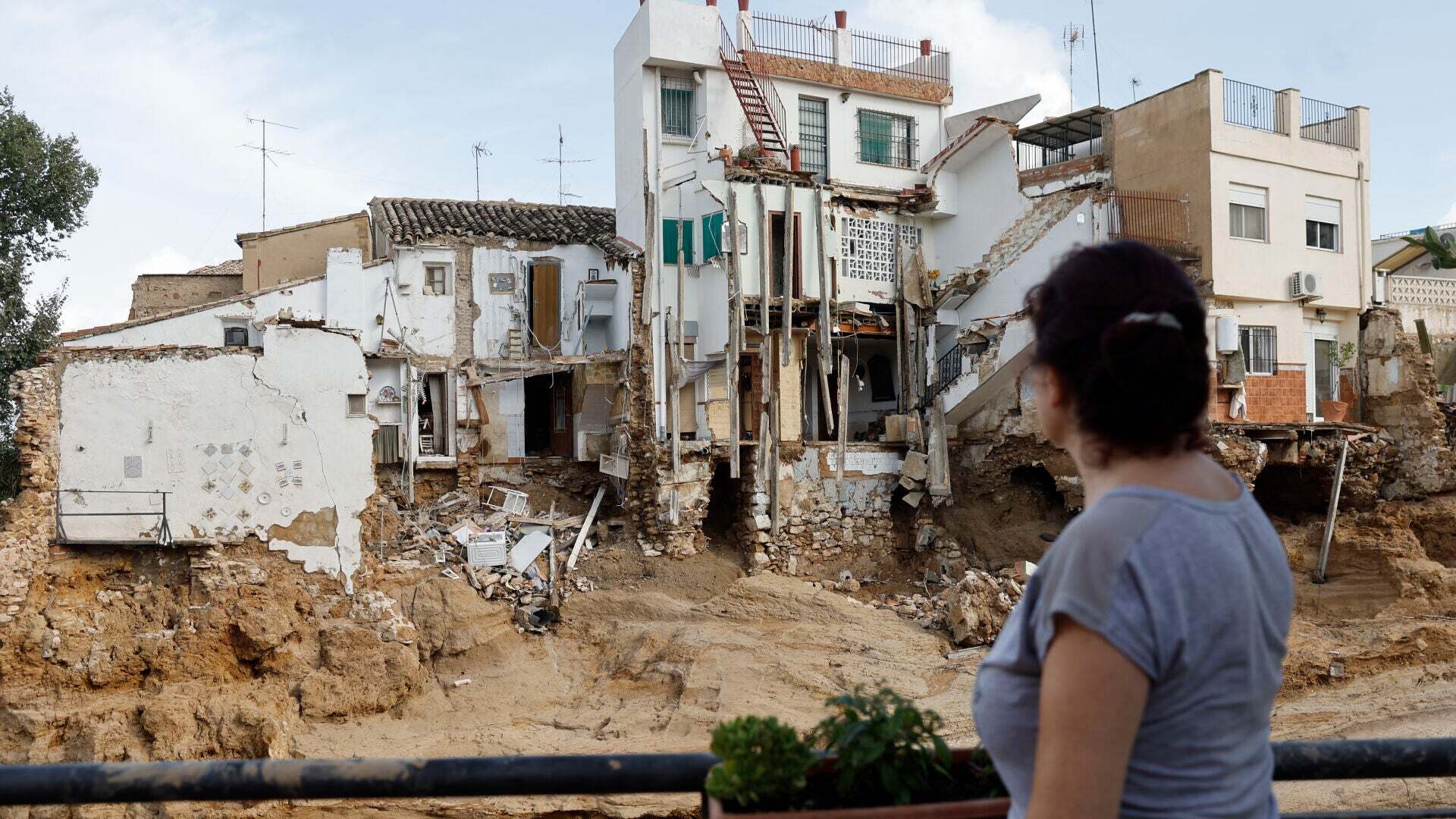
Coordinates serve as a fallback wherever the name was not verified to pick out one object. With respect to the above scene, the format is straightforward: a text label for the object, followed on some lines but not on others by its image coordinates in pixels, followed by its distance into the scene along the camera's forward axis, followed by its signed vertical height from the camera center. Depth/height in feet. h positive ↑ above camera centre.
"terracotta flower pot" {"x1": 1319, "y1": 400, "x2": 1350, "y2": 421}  76.33 -0.87
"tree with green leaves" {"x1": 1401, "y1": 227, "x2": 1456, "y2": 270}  83.92 +11.73
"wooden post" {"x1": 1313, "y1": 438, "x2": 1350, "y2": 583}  68.44 -7.84
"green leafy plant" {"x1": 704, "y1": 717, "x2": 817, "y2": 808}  6.44 -2.20
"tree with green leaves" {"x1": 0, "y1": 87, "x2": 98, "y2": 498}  73.26 +15.64
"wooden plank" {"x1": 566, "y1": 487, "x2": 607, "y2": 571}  66.33 -7.97
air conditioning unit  72.59 +7.81
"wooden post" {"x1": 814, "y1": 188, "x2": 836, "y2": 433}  70.18 +5.29
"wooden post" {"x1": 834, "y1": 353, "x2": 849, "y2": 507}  72.08 -1.39
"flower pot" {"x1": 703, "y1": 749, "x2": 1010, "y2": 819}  6.21 -2.39
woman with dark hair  4.60 -0.88
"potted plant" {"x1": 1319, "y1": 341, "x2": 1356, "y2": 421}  76.38 -0.38
